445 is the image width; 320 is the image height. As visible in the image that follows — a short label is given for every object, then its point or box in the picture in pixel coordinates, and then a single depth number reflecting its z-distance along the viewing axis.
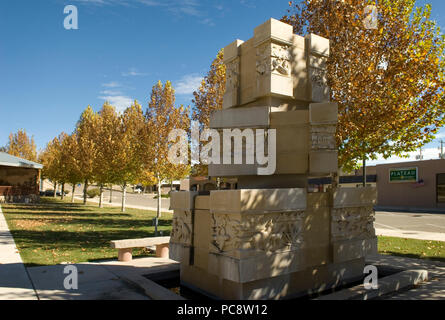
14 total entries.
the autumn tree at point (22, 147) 50.44
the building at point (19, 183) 33.66
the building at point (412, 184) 35.82
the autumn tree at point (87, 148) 31.30
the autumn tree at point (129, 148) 24.02
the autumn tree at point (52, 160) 37.28
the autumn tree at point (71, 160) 32.43
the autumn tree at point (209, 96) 16.83
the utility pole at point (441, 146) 58.66
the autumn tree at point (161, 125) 21.61
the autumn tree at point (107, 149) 27.67
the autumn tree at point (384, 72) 9.84
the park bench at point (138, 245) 7.53
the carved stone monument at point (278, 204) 4.64
